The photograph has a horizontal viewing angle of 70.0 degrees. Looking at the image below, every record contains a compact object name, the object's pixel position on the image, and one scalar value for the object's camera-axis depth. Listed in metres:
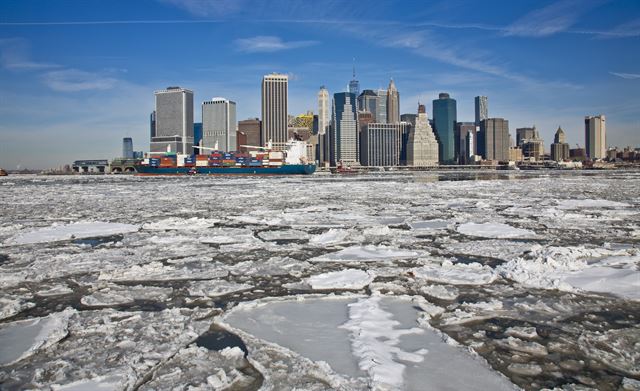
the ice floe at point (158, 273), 5.80
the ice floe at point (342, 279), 5.33
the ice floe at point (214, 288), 5.08
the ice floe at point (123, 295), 4.77
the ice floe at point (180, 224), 10.37
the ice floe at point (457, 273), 5.47
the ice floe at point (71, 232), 8.89
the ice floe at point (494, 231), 8.90
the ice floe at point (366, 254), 6.87
